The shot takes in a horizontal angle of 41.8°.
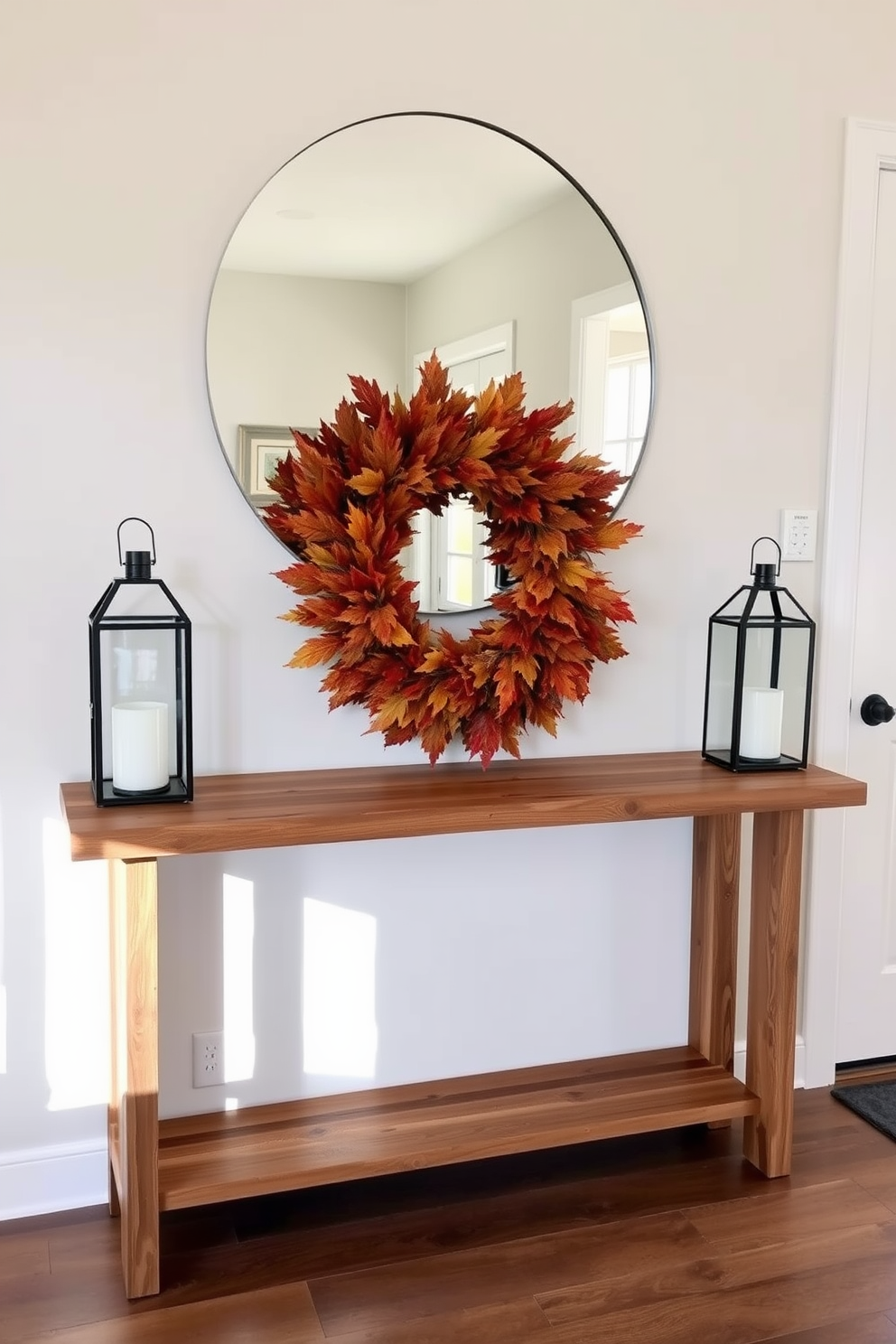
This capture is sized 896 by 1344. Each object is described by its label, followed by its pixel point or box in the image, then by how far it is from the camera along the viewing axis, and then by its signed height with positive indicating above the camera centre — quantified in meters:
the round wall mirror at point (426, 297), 2.05 +0.44
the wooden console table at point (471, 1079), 1.82 -0.83
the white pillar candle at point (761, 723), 2.24 -0.33
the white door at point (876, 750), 2.52 -0.45
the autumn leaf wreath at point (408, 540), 2.01 -0.02
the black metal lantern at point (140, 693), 1.87 -0.26
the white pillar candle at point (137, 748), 1.86 -0.34
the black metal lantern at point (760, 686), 2.24 -0.27
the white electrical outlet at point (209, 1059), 2.17 -0.96
